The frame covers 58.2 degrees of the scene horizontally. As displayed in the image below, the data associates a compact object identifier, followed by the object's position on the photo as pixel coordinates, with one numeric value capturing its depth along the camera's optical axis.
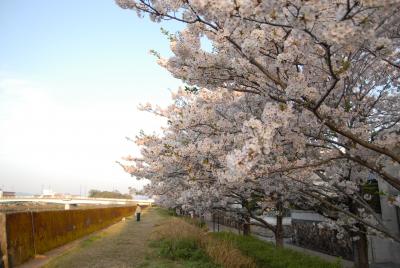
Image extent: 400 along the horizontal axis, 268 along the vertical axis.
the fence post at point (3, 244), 10.78
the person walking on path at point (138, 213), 35.16
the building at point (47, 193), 139.34
